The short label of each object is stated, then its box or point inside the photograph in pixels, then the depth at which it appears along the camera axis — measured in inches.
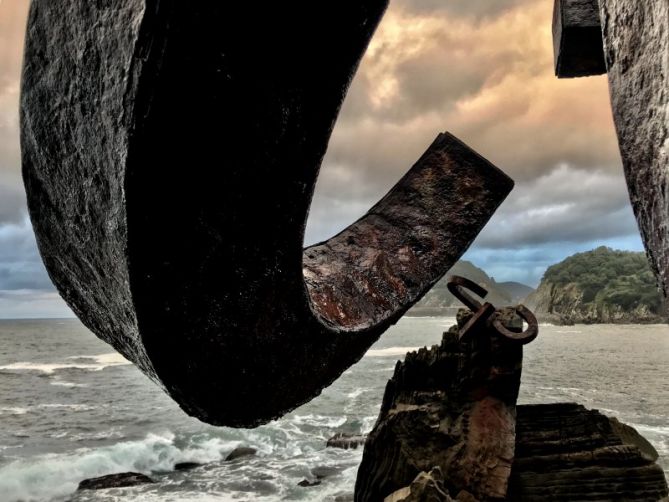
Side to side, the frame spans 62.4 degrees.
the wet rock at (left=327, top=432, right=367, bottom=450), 651.5
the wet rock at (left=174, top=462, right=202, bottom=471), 599.3
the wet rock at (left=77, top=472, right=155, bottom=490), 535.8
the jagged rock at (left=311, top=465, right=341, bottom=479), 539.5
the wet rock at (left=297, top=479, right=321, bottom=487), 517.7
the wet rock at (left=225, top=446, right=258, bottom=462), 634.5
